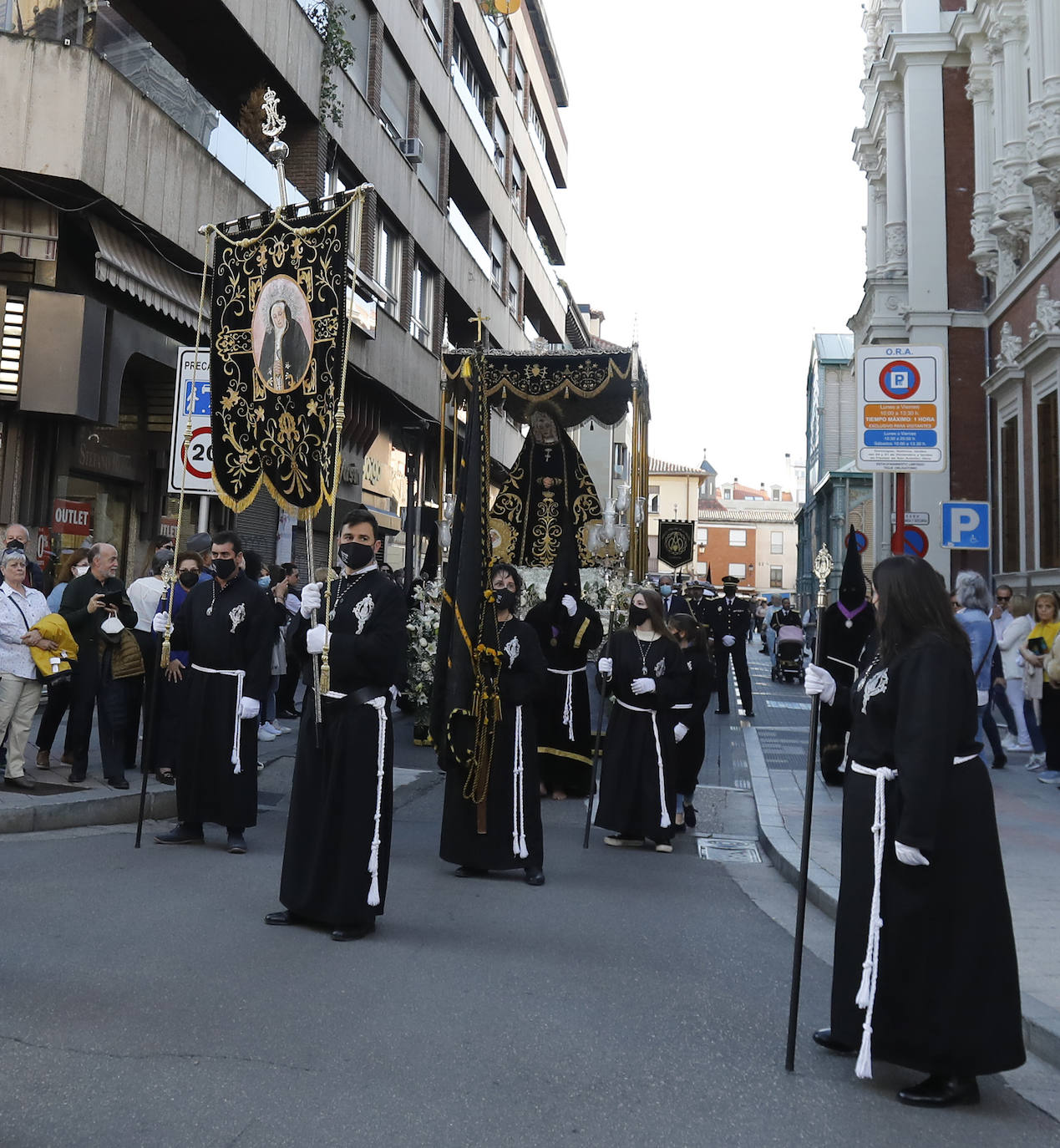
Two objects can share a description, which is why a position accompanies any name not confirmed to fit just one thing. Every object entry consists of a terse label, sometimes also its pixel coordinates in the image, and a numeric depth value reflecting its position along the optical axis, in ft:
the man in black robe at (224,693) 24.95
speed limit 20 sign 32.91
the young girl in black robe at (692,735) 29.48
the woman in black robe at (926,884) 12.92
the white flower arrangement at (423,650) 42.16
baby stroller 83.71
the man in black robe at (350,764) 18.84
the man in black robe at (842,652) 32.27
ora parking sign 28.27
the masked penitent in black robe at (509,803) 23.53
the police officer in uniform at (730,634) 58.49
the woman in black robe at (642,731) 27.48
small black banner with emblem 108.47
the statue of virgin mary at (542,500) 53.93
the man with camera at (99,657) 29.60
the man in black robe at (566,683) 34.47
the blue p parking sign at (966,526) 41.29
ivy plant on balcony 63.10
